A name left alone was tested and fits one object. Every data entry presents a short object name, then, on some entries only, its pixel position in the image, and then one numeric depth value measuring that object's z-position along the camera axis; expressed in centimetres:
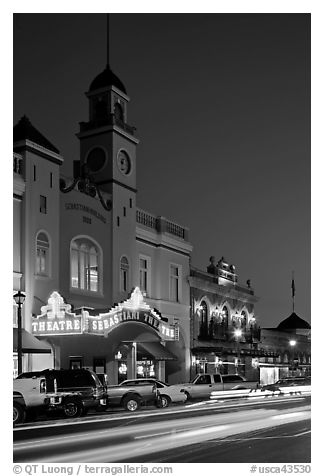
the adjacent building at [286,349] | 5181
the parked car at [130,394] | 2633
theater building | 2688
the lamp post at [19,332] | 2306
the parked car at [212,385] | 3023
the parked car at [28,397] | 2130
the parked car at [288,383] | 3536
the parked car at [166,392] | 2761
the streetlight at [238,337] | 4634
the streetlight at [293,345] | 5759
